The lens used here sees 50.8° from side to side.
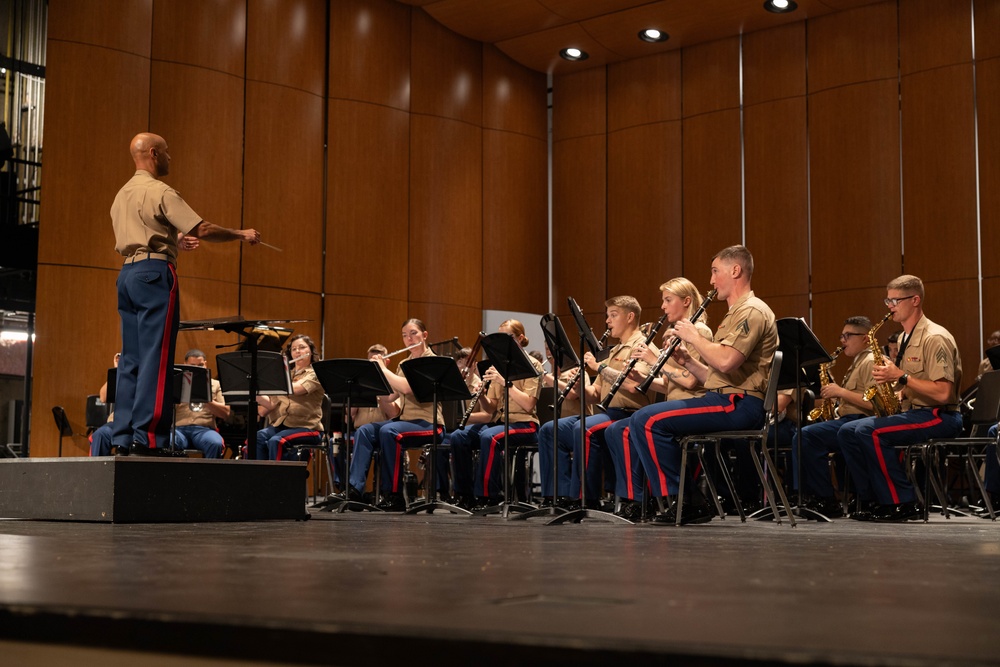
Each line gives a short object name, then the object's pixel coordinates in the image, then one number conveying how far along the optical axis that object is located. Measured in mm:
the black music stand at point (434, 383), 5488
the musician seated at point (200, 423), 6949
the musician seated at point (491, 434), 6191
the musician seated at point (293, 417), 6680
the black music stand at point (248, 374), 5969
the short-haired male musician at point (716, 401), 4207
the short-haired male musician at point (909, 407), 4887
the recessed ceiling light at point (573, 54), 9812
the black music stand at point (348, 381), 5773
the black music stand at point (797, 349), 4641
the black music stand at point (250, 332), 4688
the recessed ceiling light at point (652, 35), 9389
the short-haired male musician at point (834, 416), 5539
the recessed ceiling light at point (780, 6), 8742
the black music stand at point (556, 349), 4441
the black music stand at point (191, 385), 6055
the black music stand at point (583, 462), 4117
